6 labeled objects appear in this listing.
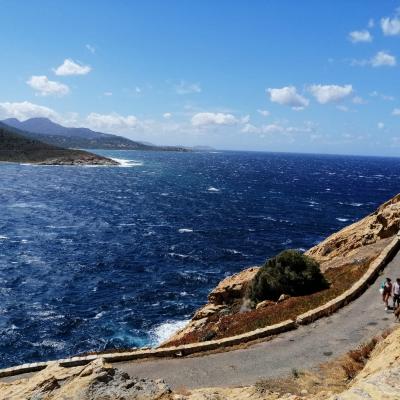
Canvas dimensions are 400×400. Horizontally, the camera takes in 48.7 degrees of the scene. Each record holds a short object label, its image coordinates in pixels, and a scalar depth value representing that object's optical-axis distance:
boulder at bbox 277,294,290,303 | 26.75
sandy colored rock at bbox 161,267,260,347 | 29.50
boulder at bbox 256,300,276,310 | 26.79
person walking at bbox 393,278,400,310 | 21.39
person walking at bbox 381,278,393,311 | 22.22
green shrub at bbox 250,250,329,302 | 28.55
